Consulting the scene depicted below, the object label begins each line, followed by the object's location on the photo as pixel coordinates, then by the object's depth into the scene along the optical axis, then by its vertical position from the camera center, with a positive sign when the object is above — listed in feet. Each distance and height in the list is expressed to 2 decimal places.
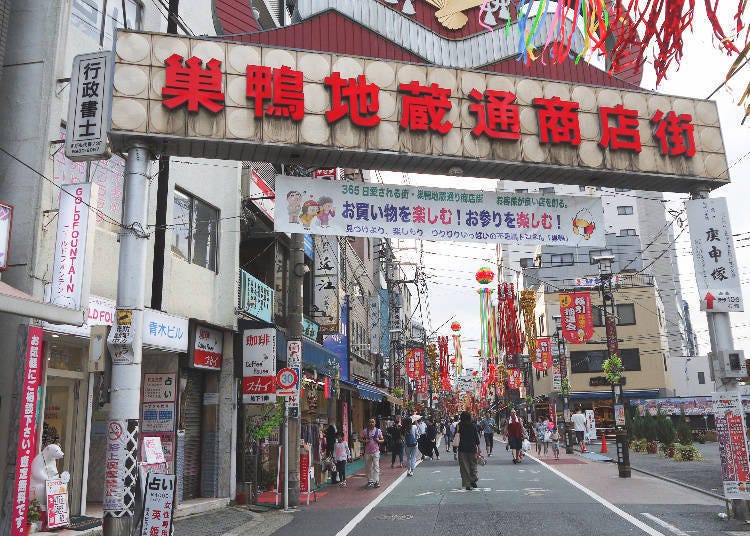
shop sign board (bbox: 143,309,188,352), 42.60 +6.18
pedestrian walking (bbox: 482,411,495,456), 101.73 -3.49
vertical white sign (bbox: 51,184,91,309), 34.50 +9.50
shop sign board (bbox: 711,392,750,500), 36.76 -2.19
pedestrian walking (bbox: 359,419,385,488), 59.50 -4.00
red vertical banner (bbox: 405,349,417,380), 147.24 +11.03
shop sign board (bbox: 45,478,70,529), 34.27 -4.20
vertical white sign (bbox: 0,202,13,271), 33.71 +10.00
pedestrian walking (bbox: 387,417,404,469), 90.22 -3.80
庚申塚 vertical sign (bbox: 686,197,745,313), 39.45 +8.74
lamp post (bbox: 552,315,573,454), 111.14 +2.94
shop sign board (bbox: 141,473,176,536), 25.20 -3.27
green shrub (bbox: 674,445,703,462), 82.79 -5.97
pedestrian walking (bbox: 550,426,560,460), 92.07 -4.32
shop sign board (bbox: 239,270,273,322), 59.34 +11.54
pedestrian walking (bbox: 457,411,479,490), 54.19 -3.03
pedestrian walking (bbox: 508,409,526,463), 82.74 -3.17
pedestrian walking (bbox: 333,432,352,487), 64.18 -3.88
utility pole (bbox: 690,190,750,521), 39.40 +3.95
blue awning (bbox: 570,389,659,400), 180.65 +4.25
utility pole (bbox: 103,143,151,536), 26.99 +2.12
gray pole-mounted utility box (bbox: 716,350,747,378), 38.88 +2.49
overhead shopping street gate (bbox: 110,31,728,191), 34.42 +16.95
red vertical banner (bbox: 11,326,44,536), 32.12 -0.33
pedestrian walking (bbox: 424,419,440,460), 95.55 -3.46
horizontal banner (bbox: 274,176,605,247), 37.19 +11.66
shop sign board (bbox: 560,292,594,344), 124.36 +17.66
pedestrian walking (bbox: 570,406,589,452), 108.68 -2.63
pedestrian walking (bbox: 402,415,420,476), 71.87 -3.59
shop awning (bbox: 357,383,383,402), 103.31 +3.92
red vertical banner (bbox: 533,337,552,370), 159.35 +13.79
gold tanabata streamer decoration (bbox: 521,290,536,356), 144.36 +22.75
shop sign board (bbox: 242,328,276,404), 49.90 +4.25
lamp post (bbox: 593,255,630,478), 63.26 +2.85
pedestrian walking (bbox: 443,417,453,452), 129.84 -4.70
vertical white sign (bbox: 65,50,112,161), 31.09 +15.11
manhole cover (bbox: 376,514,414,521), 39.63 -6.23
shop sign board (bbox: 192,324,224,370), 50.21 +5.75
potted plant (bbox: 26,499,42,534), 33.47 -4.70
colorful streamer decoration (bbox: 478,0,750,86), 13.32 +8.28
